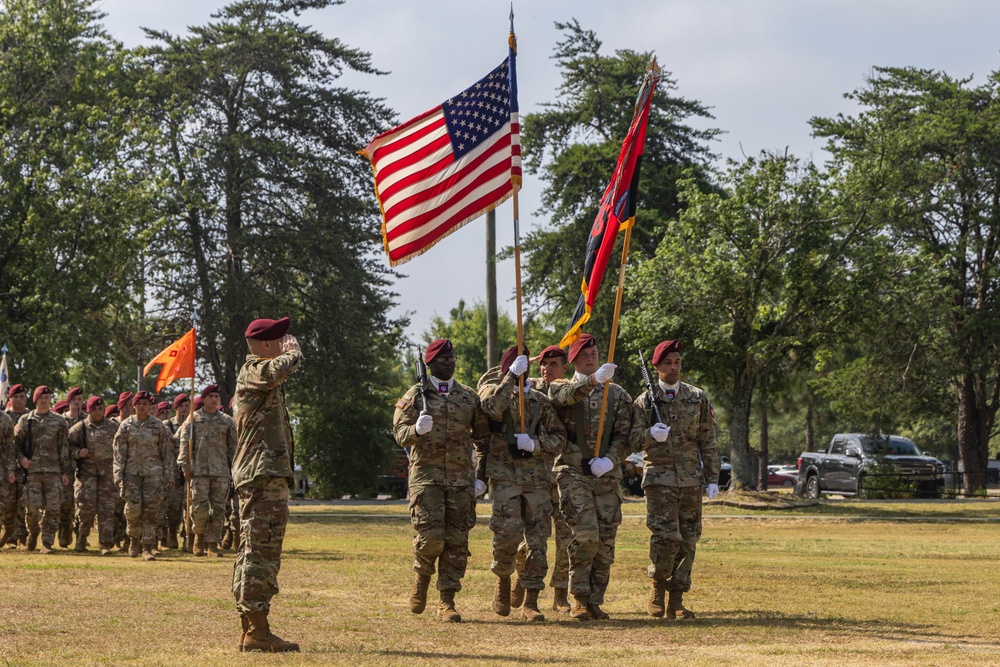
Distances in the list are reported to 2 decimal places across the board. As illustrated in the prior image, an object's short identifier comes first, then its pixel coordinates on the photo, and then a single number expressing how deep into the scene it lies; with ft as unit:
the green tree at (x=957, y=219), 146.20
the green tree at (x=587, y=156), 160.86
